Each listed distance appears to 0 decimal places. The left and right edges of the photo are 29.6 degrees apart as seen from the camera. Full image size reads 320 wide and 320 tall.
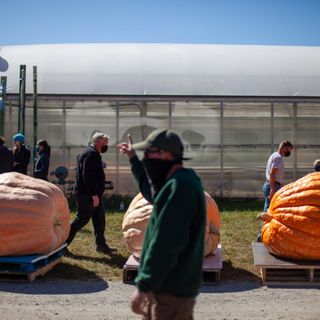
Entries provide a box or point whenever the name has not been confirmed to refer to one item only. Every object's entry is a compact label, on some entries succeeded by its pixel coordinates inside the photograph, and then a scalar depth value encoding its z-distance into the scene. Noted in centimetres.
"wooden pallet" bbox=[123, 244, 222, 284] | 750
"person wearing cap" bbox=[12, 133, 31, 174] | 1256
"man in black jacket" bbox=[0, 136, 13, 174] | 1112
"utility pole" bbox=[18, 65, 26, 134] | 1435
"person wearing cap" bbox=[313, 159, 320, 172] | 1082
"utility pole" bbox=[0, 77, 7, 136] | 1546
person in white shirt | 1018
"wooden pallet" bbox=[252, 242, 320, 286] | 749
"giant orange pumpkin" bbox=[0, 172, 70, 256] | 762
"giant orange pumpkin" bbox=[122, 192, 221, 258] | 781
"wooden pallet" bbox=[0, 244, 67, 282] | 752
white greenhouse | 1666
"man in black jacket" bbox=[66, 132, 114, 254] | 895
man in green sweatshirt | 350
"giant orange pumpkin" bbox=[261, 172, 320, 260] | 750
